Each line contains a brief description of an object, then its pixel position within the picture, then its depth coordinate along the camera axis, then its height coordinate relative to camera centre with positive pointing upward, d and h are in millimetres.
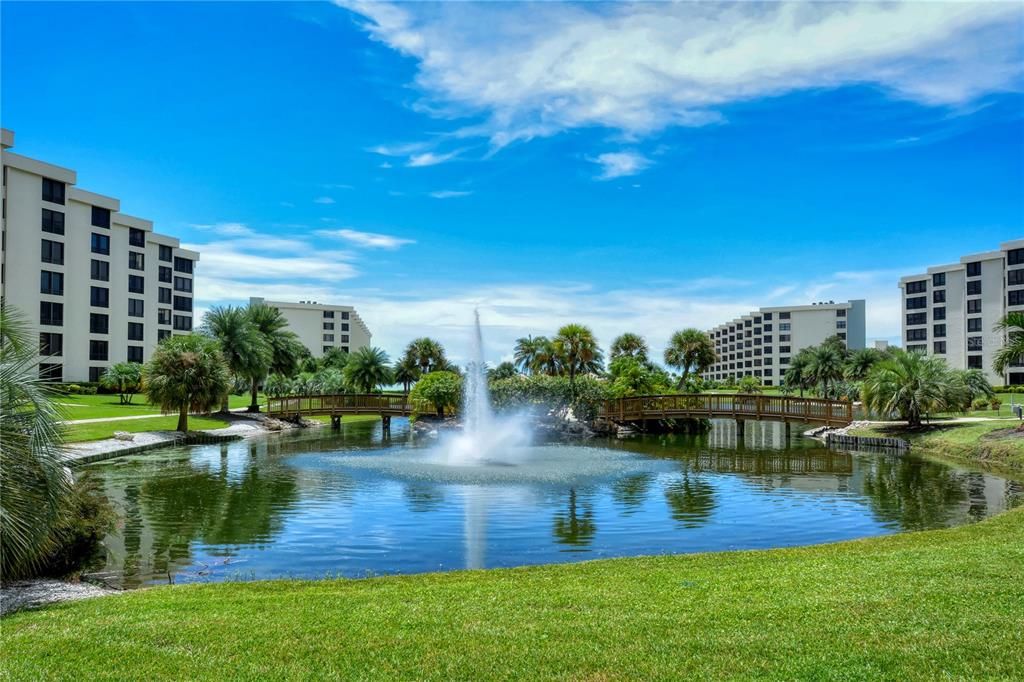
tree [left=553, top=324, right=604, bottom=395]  61000 +1350
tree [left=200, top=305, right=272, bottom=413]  54688 +1401
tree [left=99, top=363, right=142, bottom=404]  58656 -1668
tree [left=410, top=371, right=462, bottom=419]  57438 -2527
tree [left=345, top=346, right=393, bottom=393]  73312 -1153
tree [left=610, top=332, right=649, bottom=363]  93688 +2078
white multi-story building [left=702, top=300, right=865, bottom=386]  132000 +5731
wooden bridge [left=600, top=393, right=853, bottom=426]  48062 -3489
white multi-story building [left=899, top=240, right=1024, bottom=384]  80938 +7031
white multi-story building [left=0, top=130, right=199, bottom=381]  59125 +8490
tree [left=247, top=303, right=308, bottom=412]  61812 +1747
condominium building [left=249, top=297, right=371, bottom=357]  135375 +6743
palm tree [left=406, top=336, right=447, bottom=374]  86125 +741
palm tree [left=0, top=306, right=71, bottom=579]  10391 -1456
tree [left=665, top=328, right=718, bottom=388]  79188 +1219
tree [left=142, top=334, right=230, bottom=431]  42406 -1144
